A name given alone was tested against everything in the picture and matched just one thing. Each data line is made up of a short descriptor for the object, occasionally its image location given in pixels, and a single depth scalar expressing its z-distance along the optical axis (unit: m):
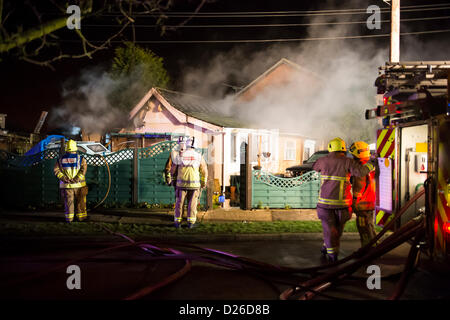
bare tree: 4.56
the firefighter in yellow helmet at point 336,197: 5.14
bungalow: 15.87
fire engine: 4.15
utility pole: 10.13
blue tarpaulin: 19.75
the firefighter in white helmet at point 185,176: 7.51
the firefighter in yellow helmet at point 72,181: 8.05
